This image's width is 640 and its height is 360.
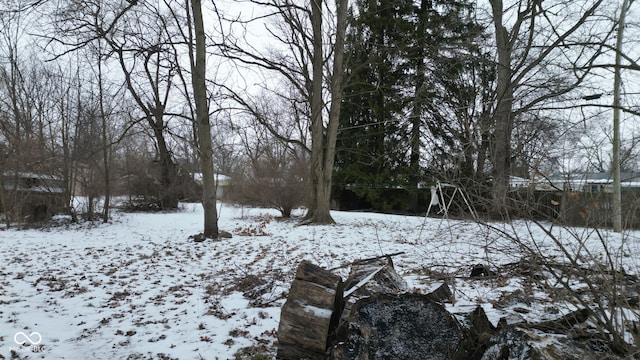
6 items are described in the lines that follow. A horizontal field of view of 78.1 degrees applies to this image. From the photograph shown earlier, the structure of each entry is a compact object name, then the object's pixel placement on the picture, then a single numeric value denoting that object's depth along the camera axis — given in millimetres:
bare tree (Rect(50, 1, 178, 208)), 8742
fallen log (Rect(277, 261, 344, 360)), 3014
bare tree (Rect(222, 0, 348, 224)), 12953
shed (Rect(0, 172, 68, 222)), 11512
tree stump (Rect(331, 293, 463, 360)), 2742
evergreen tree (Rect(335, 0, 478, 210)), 17312
